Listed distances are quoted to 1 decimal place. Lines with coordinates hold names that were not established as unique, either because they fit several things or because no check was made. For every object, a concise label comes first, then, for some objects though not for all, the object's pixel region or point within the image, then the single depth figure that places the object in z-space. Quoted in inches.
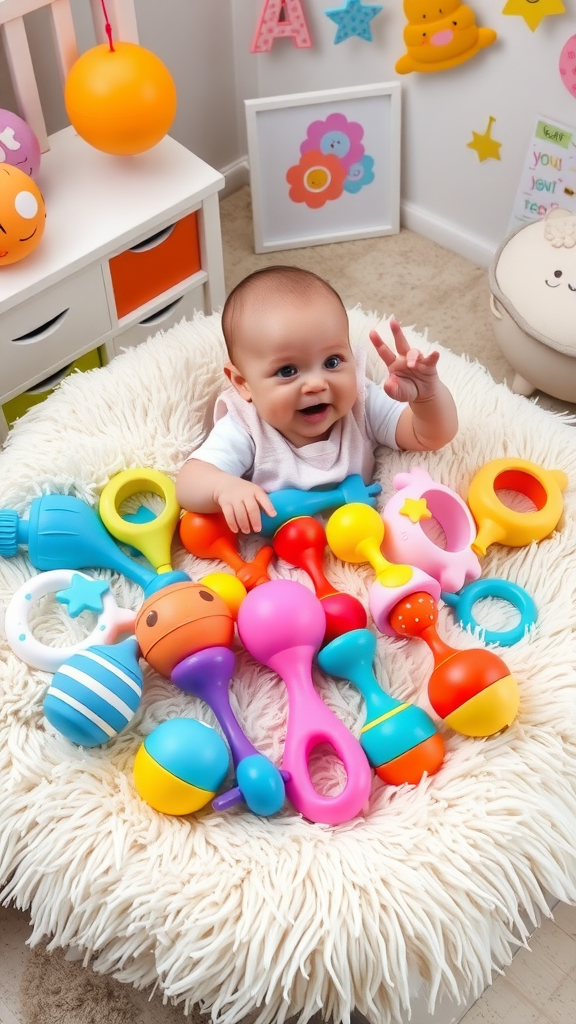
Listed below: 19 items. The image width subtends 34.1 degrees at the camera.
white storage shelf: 51.7
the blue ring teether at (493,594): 41.8
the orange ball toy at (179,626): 38.3
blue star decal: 64.4
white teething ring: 39.6
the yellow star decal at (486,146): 65.9
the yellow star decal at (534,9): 56.0
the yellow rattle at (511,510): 43.8
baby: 42.3
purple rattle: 35.5
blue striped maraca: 35.8
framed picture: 68.8
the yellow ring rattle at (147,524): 44.8
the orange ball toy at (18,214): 47.3
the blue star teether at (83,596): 41.1
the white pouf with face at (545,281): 55.4
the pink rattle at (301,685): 36.2
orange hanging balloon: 50.9
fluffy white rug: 33.1
